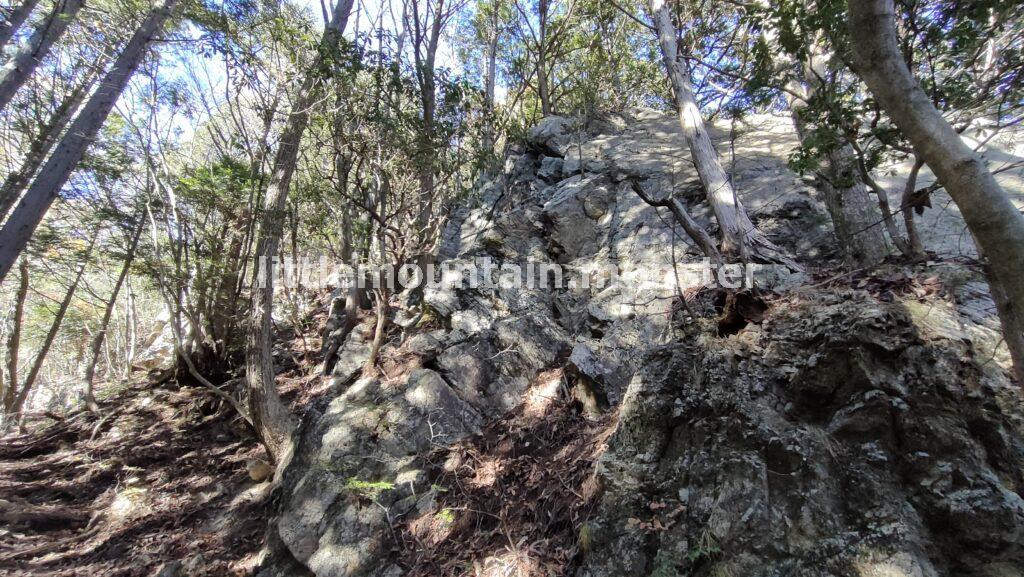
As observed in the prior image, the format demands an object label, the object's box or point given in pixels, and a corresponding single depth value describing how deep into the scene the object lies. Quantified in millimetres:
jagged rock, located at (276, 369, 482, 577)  4066
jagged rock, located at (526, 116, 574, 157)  10445
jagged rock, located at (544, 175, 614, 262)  7656
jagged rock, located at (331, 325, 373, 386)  7301
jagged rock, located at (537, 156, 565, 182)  9570
